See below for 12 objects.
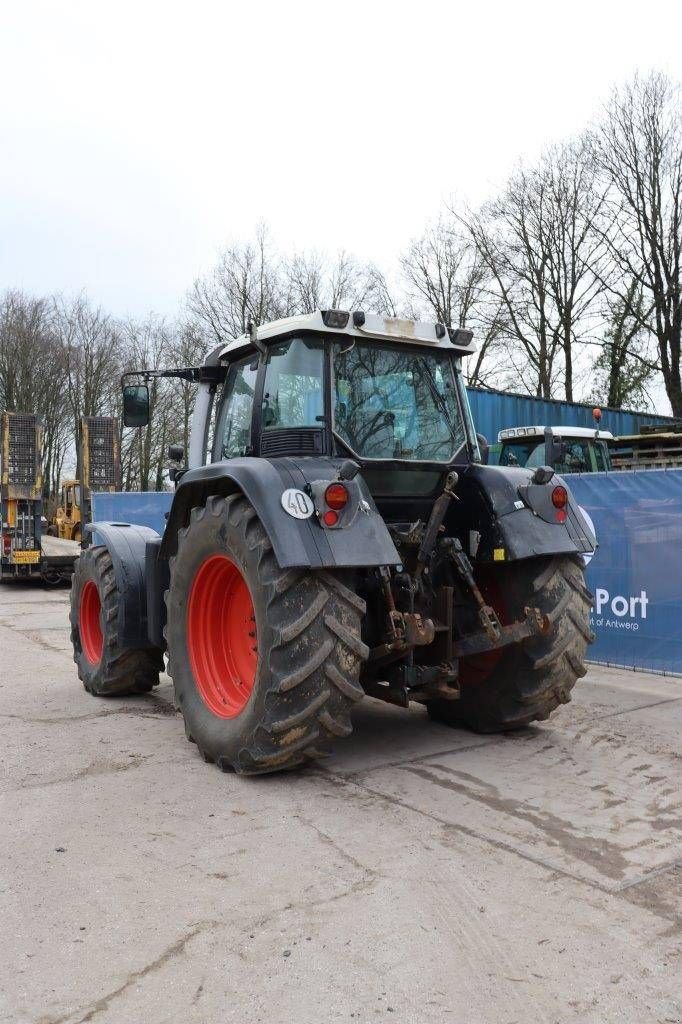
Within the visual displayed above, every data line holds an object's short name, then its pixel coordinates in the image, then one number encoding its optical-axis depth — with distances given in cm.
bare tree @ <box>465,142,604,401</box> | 2616
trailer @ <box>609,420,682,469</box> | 1573
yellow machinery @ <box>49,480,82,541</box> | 2511
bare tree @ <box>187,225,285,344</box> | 3094
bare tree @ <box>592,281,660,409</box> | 2545
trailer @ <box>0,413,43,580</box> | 1595
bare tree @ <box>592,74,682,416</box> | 2328
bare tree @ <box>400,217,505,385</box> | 2911
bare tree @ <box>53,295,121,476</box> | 3669
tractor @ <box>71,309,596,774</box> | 405
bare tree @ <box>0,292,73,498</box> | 3594
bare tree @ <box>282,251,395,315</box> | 3139
